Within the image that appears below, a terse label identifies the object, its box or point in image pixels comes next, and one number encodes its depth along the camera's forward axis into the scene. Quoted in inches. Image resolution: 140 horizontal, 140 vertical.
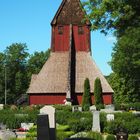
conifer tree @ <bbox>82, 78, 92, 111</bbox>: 2481.5
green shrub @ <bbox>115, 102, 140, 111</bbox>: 2410.9
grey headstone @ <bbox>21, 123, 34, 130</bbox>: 1331.4
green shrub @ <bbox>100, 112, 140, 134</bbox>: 1187.3
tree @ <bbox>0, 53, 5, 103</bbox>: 4236.7
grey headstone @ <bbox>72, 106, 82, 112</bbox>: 2010.3
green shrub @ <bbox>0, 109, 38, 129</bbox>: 1428.4
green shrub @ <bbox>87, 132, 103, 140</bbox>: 949.1
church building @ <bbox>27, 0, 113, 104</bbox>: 2568.9
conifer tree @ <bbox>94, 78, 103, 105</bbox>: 2463.1
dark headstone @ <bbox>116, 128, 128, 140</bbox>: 869.4
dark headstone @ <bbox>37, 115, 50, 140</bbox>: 729.6
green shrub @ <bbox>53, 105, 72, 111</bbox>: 1970.8
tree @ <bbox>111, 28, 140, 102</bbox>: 2255.3
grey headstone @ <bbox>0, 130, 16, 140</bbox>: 925.2
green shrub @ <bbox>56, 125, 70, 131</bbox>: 1143.2
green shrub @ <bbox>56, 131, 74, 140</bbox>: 955.3
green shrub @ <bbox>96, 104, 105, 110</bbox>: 2146.9
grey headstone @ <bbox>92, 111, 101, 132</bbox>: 1217.8
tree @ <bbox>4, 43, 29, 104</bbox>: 4245.3
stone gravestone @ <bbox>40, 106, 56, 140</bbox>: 1010.7
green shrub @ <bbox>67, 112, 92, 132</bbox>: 1211.6
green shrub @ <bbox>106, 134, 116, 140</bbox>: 907.9
